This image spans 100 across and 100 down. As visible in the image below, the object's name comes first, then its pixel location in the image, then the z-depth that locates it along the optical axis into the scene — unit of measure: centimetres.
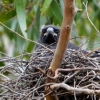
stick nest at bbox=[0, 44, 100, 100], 905
